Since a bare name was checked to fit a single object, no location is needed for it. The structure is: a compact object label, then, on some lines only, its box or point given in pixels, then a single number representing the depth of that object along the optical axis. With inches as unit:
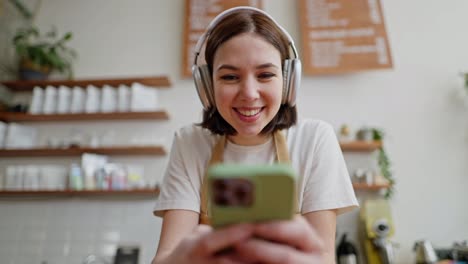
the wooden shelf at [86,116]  86.5
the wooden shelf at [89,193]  80.0
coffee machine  70.0
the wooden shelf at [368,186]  77.2
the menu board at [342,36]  87.1
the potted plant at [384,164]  78.8
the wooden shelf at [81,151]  84.0
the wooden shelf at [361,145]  80.0
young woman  27.3
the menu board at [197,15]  93.6
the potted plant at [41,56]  91.9
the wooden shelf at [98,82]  89.3
